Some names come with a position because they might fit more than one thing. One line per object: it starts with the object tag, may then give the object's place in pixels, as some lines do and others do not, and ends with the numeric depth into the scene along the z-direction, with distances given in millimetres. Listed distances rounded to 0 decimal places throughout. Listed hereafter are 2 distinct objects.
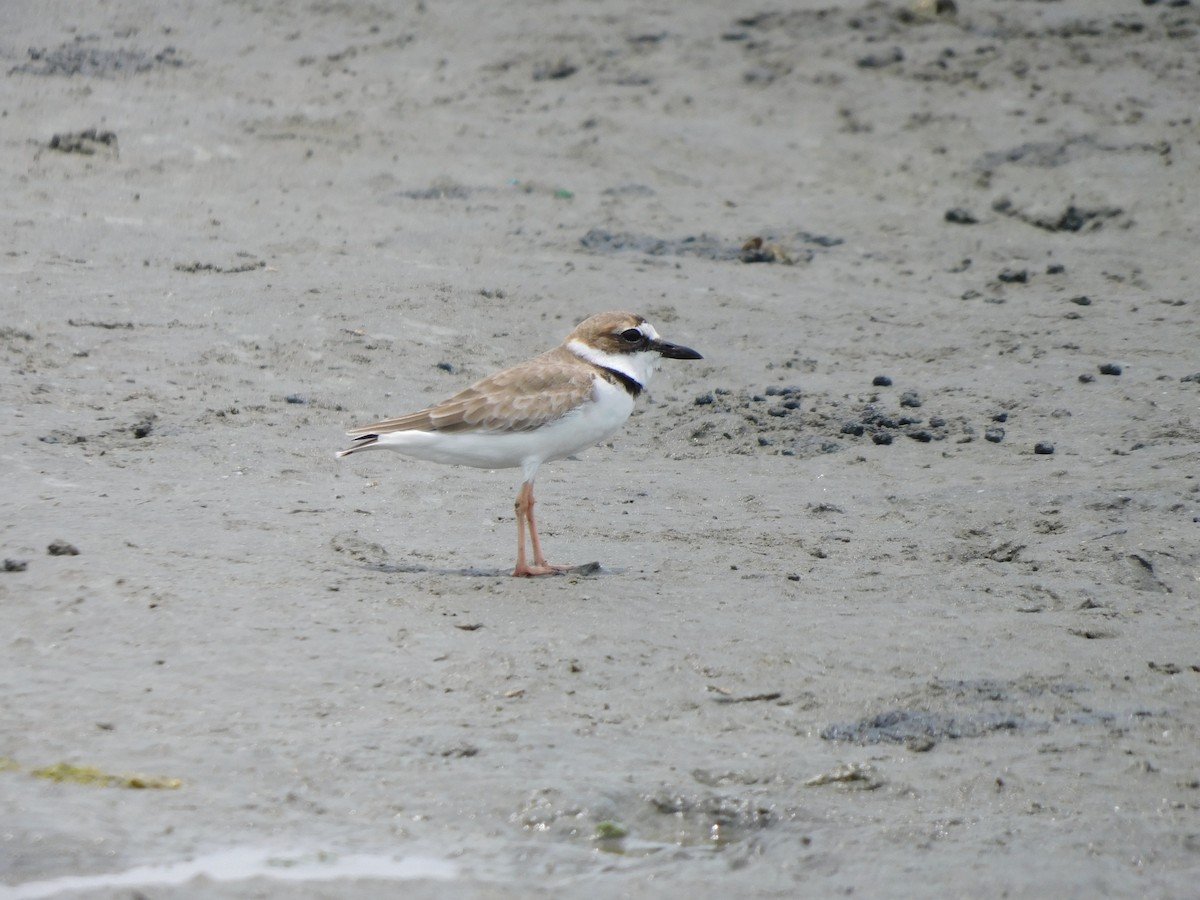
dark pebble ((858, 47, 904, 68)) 29609
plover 14766
